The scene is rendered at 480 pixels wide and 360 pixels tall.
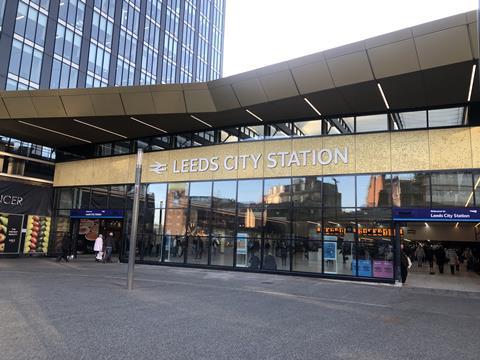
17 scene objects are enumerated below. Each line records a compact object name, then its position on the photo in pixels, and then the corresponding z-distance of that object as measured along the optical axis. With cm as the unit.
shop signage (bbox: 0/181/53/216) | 2333
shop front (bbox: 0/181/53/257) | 2327
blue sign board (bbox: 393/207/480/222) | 1466
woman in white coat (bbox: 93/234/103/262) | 2241
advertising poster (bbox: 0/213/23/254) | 2308
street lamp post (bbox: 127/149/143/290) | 1194
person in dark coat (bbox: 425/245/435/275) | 2240
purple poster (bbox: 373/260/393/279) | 1607
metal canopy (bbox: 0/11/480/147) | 1255
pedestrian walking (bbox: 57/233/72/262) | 2214
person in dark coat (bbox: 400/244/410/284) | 1605
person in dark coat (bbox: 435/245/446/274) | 2219
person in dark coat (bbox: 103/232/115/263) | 2235
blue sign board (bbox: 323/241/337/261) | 1703
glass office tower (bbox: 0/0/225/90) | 3456
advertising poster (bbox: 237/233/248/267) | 1900
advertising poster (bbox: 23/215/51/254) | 2433
